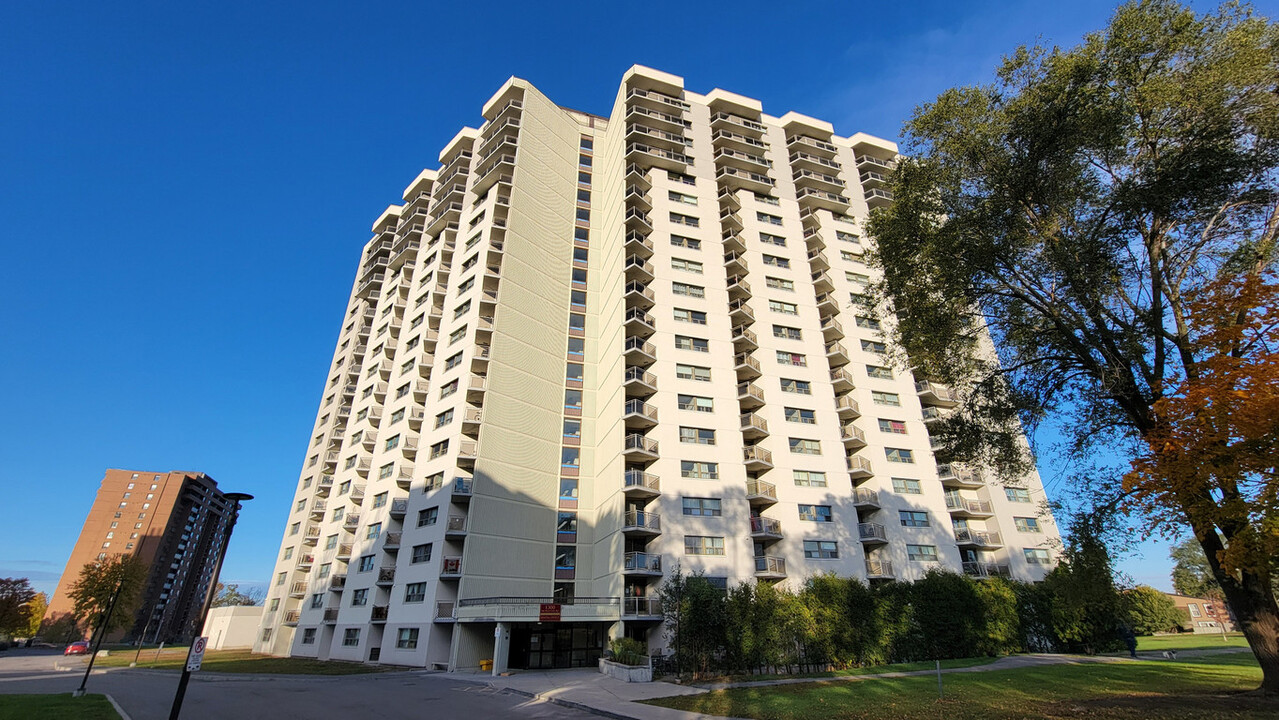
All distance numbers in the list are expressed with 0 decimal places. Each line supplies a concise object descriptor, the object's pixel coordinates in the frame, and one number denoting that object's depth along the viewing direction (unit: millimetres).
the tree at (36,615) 91562
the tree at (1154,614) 46219
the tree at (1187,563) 54047
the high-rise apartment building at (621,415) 34062
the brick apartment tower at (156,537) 114812
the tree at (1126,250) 12344
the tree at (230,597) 137875
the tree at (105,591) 59531
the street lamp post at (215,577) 12539
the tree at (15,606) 77438
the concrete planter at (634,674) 23828
